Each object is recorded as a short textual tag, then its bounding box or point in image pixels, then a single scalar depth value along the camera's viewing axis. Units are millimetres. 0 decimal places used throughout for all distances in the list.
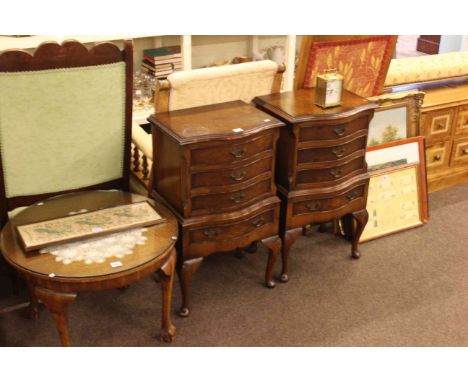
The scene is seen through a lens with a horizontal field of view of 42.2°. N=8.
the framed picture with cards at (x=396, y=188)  3627
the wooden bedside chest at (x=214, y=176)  2584
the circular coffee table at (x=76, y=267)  2219
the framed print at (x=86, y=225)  2363
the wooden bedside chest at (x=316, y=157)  2869
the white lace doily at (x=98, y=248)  2301
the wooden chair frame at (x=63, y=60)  2459
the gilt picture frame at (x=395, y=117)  3670
